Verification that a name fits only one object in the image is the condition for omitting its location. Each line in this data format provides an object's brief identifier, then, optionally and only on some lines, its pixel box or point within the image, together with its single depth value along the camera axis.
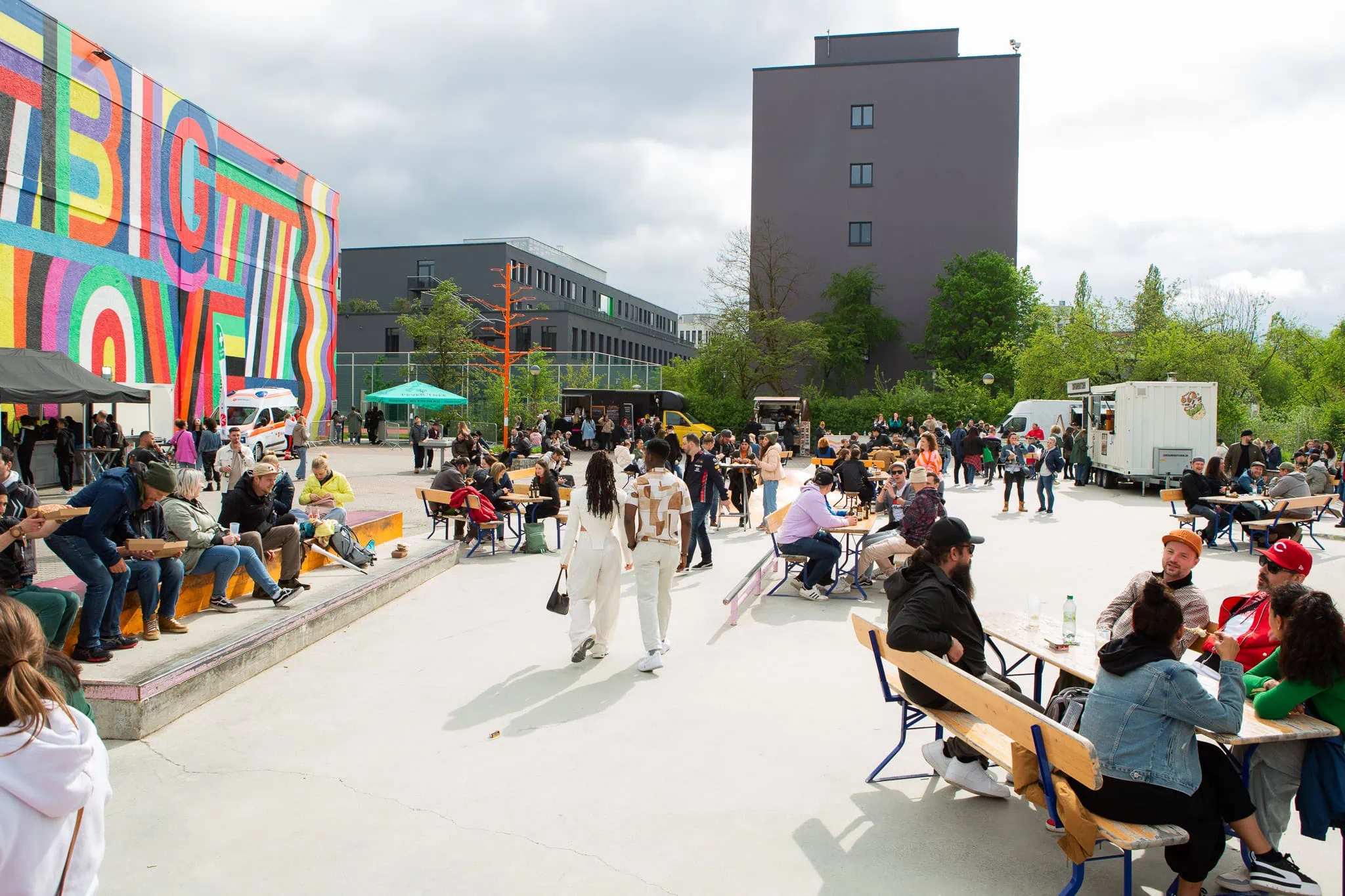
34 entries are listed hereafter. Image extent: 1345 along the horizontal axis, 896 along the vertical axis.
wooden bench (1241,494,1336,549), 11.71
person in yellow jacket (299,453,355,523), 9.38
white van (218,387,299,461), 24.55
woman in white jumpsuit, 6.61
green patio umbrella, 24.72
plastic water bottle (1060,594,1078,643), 4.78
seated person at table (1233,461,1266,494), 13.11
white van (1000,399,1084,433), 30.86
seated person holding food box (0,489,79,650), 4.94
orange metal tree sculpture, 30.58
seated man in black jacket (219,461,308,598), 7.49
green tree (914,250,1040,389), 42.00
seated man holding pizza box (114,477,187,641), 5.89
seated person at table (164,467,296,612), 6.55
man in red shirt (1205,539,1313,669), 4.19
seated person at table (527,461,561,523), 11.96
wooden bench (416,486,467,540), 11.72
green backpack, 11.77
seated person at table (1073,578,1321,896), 3.28
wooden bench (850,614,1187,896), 3.21
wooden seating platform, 6.16
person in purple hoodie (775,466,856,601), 8.81
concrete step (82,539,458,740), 5.04
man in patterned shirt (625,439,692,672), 6.55
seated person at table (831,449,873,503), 13.34
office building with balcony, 55.62
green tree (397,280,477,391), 41.72
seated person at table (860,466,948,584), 8.25
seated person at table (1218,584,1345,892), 3.48
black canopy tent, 13.98
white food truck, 19.36
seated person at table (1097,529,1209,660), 4.74
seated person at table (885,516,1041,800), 4.22
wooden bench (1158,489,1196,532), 12.95
